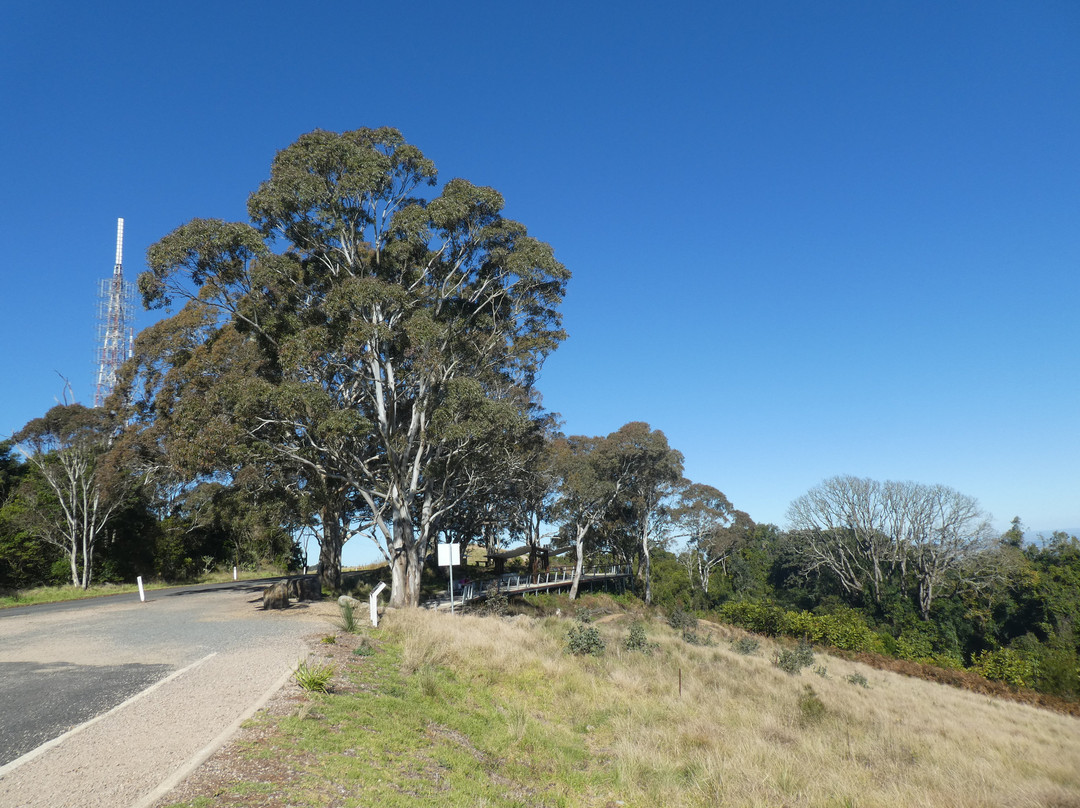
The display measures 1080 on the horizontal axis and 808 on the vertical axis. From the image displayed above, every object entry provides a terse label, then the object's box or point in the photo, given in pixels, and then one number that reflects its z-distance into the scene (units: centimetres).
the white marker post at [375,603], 1585
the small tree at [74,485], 3195
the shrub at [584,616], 2736
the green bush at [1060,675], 2948
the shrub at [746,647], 2680
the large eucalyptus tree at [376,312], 1995
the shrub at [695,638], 2698
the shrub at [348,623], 1463
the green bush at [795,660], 2241
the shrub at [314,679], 875
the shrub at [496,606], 2743
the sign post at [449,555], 1922
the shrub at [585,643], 1812
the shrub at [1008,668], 3209
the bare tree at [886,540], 4356
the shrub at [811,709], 1349
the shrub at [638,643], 2053
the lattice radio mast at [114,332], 4272
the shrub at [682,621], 3284
